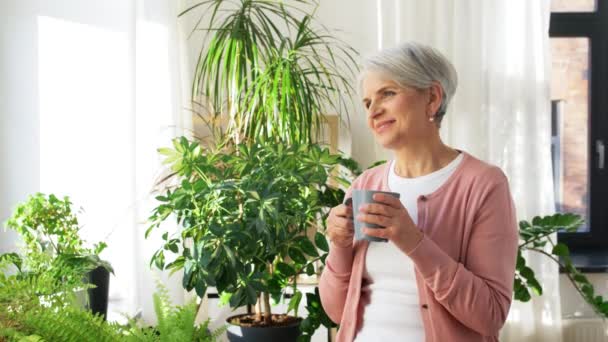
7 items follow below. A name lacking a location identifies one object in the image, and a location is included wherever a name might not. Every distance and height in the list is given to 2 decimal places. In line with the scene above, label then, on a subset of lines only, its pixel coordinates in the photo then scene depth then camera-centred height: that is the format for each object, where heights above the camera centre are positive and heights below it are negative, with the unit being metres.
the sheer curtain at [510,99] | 3.52 +0.31
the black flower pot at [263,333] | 2.62 -0.54
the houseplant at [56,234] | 2.45 -0.19
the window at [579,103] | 4.02 +0.33
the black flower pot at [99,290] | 2.43 -0.36
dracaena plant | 2.75 +0.29
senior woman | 1.45 -0.12
